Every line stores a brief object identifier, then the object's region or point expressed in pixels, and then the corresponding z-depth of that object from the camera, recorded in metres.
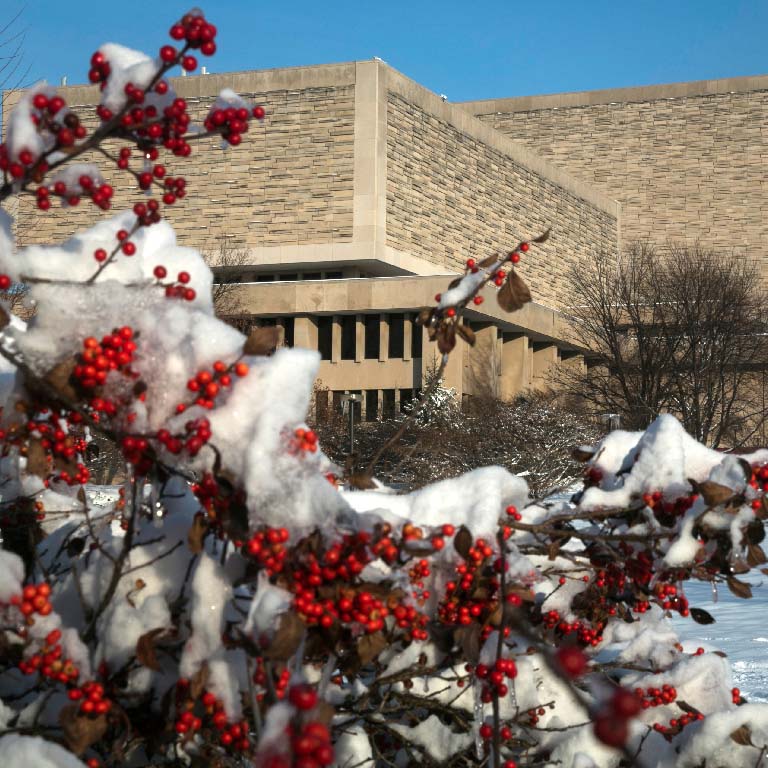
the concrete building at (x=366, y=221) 42.28
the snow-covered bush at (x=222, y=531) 1.99
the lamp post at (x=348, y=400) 28.44
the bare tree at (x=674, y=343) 33.28
